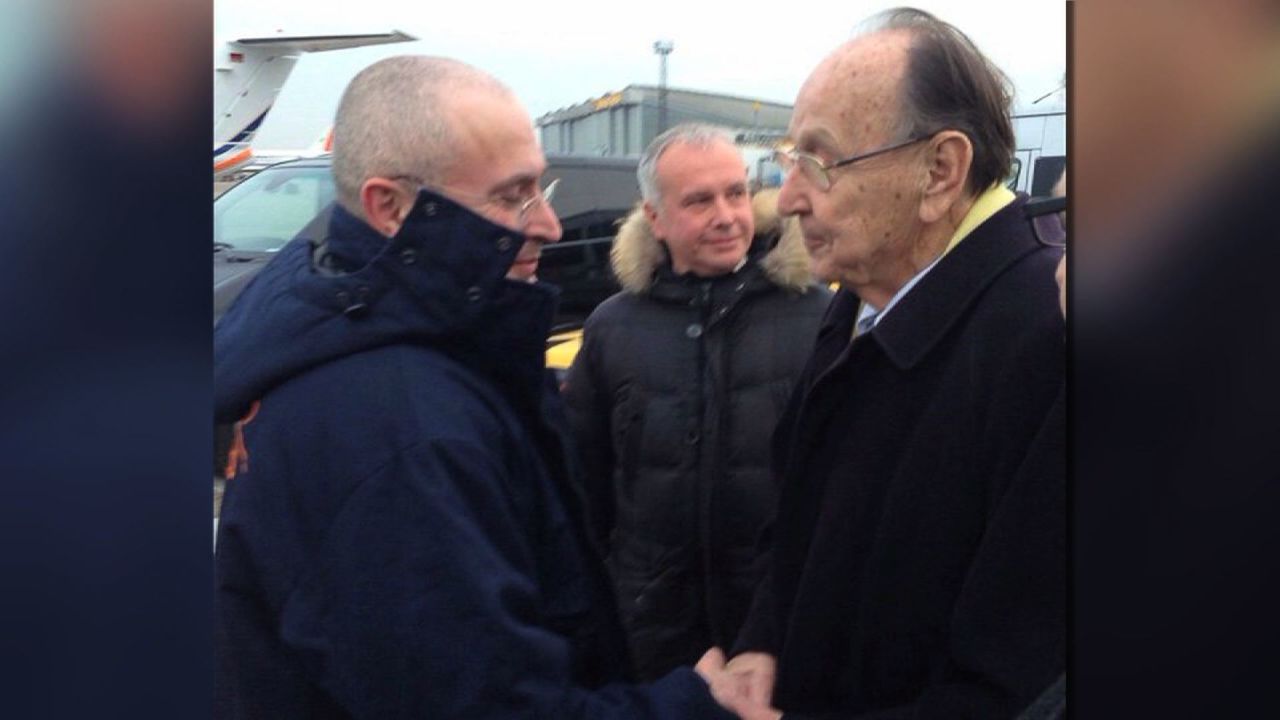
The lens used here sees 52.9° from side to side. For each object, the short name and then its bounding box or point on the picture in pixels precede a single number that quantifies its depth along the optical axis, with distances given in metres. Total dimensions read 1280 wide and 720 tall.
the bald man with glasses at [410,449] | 1.35
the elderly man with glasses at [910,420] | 1.62
